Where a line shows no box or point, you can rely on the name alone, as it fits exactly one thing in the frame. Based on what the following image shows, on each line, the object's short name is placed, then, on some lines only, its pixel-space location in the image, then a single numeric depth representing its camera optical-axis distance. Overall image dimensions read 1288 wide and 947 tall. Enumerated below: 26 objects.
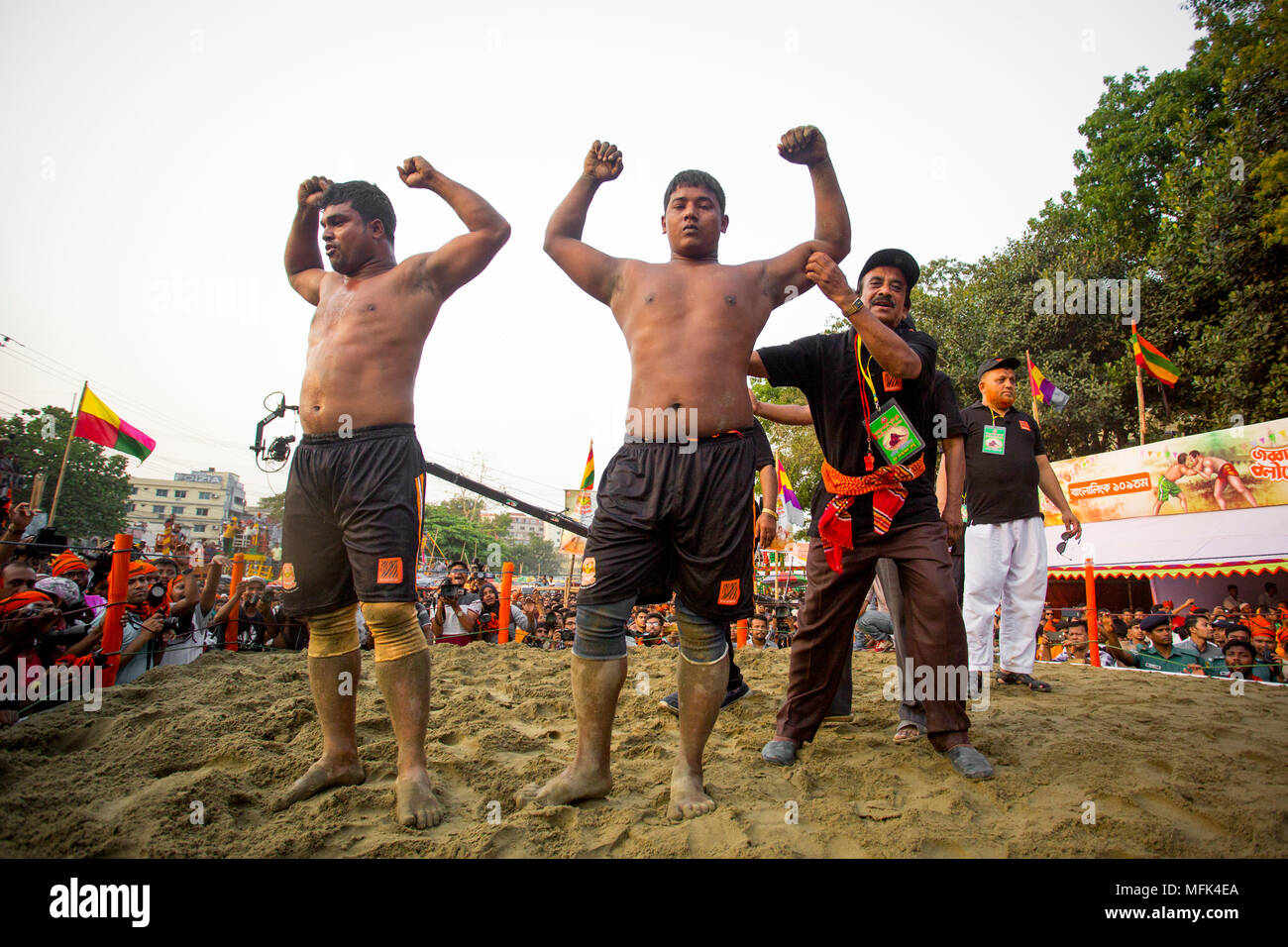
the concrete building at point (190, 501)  87.69
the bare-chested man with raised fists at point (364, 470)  2.28
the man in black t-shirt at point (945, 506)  2.99
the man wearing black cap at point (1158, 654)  6.09
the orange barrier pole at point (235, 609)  6.08
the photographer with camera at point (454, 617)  7.36
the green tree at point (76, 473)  35.94
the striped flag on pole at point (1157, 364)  14.20
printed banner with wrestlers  11.18
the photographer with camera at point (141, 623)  4.27
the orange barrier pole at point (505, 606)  7.15
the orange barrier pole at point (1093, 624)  6.18
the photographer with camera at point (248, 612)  6.23
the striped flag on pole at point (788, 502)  13.52
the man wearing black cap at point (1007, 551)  4.12
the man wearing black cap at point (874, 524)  2.71
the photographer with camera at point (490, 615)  7.47
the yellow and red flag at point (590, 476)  17.04
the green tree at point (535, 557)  92.31
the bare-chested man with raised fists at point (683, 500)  2.21
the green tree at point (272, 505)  69.88
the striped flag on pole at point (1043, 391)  5.53
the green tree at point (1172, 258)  14.30
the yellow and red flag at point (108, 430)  10.98
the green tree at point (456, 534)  61.44
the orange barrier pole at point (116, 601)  4.00
